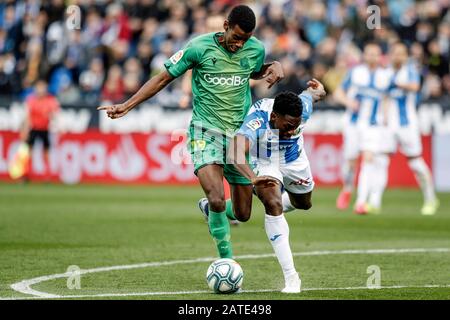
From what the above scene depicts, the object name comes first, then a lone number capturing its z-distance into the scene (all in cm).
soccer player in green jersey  1911
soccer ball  1792
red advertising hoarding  4753
